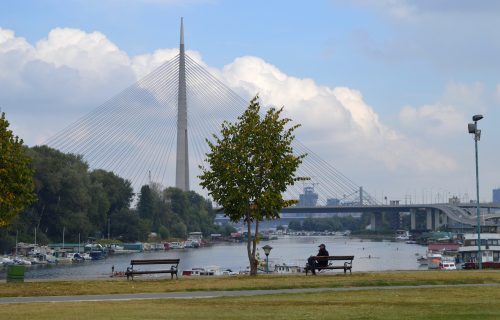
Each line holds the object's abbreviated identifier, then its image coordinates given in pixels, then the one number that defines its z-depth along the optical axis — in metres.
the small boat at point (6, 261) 94.25
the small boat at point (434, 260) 88.22
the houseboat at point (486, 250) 77.19
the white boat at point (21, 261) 95.73
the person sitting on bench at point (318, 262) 36.45
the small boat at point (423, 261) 98.04
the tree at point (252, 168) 39.12
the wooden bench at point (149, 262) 34.25
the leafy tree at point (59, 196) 110.81
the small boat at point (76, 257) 111.04
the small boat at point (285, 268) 74.35
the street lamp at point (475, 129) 43.41
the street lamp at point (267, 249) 44.44
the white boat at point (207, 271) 67.94
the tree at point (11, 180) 35.50
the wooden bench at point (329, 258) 36.69
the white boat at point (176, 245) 145.25
